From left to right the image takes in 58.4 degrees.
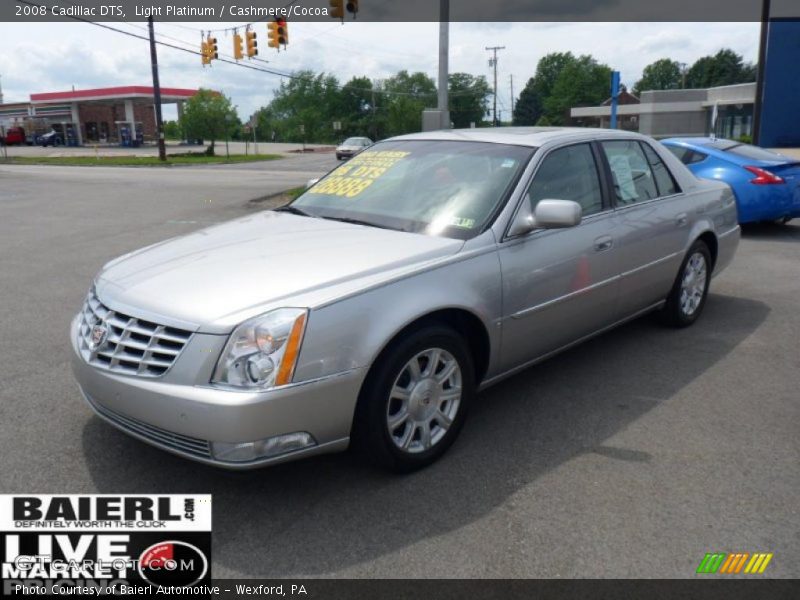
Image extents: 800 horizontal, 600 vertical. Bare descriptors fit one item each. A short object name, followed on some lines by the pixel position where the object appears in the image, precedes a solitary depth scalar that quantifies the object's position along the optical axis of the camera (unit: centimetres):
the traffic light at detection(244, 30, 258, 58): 2606
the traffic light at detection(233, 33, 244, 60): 2638
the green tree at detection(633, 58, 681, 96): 13550
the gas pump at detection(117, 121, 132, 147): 6066
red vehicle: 6234
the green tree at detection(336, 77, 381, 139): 11281
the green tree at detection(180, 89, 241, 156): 4928
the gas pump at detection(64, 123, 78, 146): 6406
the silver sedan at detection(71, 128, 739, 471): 295
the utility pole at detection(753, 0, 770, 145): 1698
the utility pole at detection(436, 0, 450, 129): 1404
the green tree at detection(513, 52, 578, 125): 13725
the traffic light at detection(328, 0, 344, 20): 1681
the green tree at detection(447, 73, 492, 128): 11788
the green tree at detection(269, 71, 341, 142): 11519
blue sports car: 972
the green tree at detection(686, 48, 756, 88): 11338
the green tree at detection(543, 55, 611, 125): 11731
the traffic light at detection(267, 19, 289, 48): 2189
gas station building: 6116
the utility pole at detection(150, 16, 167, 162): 3594
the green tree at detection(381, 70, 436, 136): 8588
